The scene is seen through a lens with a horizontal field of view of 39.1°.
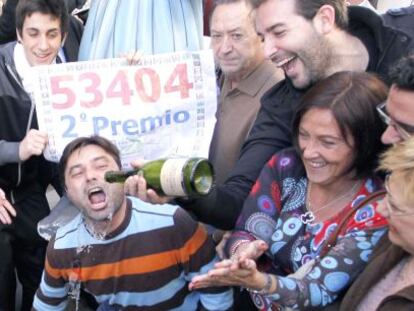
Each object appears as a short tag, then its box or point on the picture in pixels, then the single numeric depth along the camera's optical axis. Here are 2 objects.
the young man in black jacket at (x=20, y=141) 2.72
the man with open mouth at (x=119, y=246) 2.23
